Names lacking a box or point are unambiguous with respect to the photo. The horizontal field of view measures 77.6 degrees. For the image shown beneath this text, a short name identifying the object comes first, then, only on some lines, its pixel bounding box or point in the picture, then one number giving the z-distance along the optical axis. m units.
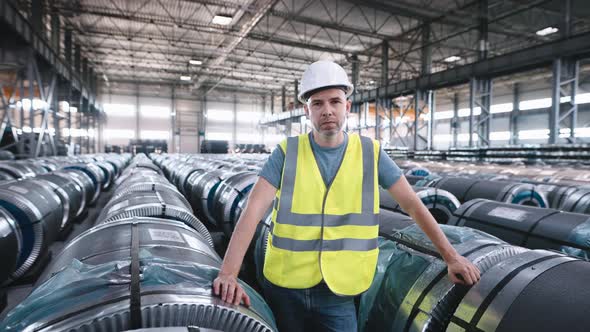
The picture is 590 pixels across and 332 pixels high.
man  1.53
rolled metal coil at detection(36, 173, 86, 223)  4.62
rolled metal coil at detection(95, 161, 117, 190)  8.98
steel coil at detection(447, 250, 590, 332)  1.31
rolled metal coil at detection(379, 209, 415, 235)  2.38
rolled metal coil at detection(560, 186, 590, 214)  4.00
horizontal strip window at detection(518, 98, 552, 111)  22.67
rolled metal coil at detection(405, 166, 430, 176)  7.89
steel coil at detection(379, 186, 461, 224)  3.78
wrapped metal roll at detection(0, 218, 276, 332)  1.07
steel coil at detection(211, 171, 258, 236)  4.14
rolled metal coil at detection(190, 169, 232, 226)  5.18
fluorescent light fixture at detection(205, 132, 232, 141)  32.81
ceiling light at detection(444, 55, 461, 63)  19.23
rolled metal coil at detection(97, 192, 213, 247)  2.55
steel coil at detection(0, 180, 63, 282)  3.33
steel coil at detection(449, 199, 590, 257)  2.51
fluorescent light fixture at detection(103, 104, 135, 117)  29.85
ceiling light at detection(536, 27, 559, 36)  14.93
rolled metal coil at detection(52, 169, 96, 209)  5.58
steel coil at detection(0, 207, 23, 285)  3.05
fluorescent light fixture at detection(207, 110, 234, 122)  32.84
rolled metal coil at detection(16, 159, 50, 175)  6.94
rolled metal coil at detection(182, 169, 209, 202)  6.59
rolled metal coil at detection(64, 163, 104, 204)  7.37
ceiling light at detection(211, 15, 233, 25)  12.34
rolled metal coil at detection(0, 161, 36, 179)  6.23
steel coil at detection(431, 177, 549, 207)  4.17
